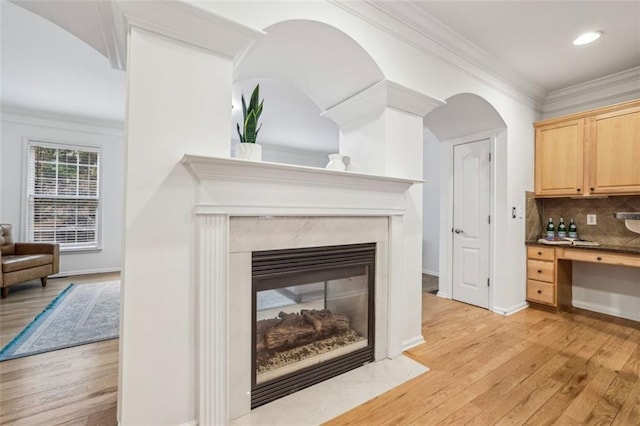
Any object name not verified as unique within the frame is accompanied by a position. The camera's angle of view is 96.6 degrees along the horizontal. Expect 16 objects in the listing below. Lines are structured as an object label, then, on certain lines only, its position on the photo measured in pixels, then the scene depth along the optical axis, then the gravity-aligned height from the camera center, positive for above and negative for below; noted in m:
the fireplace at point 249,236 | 1.45 -0.13
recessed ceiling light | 2.51 +1.62
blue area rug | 2.41 -1.12
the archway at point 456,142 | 3.15 +0.94
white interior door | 3.43 -0.06
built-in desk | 2.97 -0.61
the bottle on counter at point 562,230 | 3.52 -0.15
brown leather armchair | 3.62 -0.65
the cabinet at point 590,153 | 2.85 +0.72
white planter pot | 1.68 +0.37
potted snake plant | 1.68 +0.49
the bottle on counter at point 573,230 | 3.44 -0.14
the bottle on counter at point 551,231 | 3.49 -0.16
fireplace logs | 1.83 -0.79
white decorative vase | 2.24 +0.41
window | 4.75 +0.30
